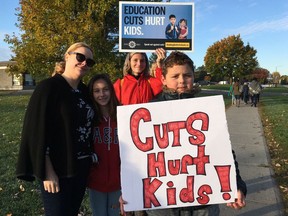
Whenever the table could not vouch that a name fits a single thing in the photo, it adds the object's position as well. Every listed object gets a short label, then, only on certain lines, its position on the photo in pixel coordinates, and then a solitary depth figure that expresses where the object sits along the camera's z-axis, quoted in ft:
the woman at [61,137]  5.48
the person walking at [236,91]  46.73
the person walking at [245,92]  52.90
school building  109.11
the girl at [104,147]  6.77
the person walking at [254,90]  47.73
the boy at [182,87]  5.49
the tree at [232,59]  143.80
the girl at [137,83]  8.47
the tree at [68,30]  38.98
